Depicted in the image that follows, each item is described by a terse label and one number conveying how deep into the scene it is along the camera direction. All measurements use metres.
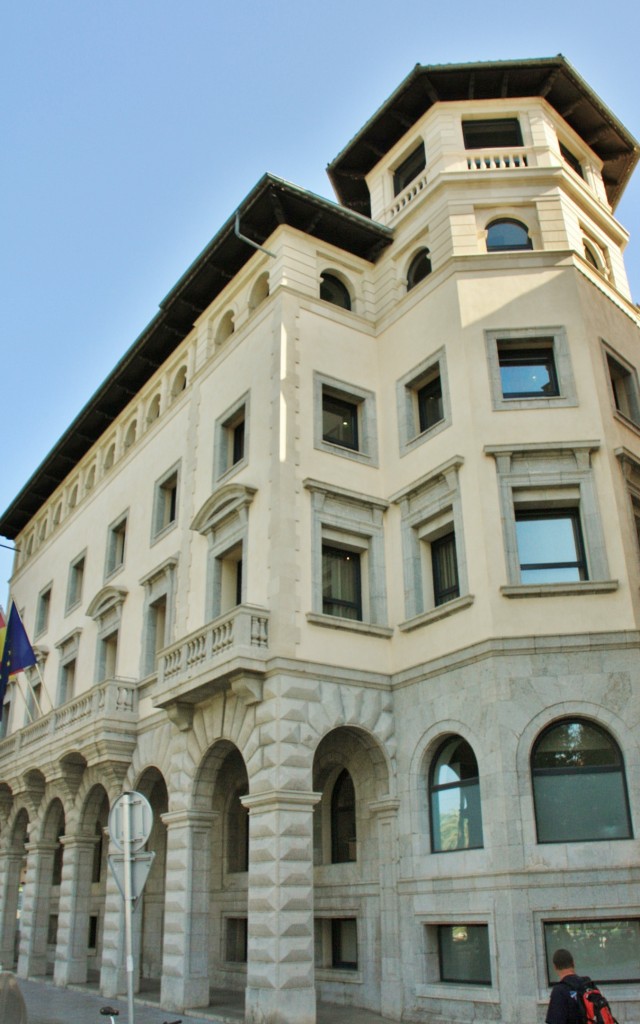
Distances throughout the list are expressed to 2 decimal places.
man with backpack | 9.77
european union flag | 29.59
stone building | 18.30
